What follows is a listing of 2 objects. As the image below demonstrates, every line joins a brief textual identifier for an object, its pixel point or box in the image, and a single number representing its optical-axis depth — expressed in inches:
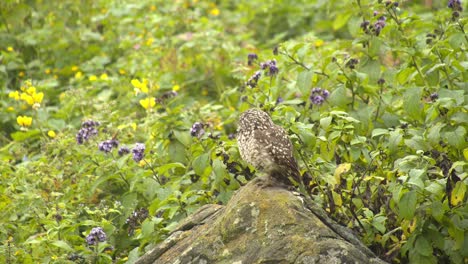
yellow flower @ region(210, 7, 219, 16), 898.7
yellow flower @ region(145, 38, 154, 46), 781.9
